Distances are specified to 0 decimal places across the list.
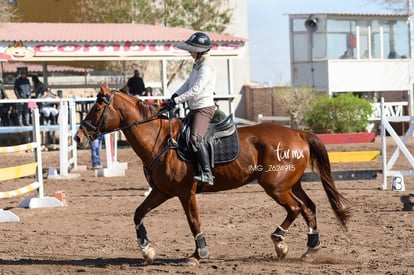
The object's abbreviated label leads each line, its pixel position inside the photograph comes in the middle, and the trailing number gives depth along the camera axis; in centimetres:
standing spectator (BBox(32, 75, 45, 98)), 2898
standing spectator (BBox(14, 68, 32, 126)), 2784
